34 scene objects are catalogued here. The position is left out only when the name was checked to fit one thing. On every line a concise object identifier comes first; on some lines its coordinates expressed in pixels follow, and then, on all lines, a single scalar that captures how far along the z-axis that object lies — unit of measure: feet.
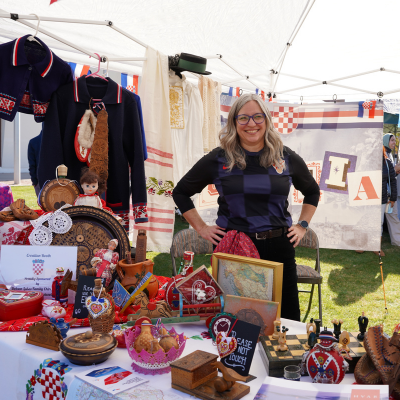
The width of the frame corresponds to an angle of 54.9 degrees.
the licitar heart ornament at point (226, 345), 3.58
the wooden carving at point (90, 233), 5.92
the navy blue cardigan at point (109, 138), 7.50
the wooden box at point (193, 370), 3.41
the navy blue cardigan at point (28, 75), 6.94
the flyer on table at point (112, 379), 3.49
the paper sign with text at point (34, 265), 5.52
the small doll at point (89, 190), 6.37
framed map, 4.73
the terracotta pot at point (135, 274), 5.42
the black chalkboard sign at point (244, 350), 3.60
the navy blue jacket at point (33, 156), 10.81
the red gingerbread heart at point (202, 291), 4.86
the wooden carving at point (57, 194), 6.41
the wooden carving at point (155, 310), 4.82
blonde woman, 5.82
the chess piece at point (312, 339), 3.73
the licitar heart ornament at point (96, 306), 4.26
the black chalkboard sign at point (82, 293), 4.92
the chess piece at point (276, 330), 4.09
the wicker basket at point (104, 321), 4.31
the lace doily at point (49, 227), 5.79
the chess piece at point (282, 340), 3.90
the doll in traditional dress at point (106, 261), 5.58
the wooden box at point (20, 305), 4.92
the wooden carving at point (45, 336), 4.19
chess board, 3.72
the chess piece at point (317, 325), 3.87
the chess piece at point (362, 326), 4.13
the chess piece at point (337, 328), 3.92
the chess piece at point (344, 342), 3.73
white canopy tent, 10.18
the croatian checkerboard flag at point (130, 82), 14.53
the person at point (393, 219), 20.58
